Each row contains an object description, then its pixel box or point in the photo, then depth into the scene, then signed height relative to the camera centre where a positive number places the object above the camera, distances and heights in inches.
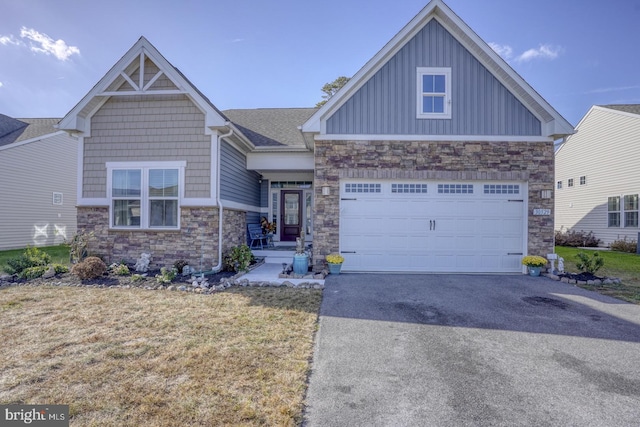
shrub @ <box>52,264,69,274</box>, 305.7 -53.6
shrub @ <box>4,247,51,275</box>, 296.5 -46.4
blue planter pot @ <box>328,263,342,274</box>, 324.6 -50.7
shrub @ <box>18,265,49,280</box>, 288.6 -54.9
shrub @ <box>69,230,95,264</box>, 318.3 -31.2
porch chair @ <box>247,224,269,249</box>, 431.8 -24.0
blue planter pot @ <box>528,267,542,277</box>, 323.6 -50.0
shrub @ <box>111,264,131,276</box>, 300.2 -53.4
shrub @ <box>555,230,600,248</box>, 635.5 -30.1
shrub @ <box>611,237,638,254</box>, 538.3 -35.6
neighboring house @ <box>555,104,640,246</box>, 560.4 +107.6
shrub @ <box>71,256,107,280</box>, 281.3 -49.0
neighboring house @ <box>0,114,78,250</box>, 513.7 +61.5
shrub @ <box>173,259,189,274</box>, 307.4 -47.8
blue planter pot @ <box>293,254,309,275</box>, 309.7 -44.9
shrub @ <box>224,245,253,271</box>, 328.8 -44.6
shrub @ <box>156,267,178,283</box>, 274.7 -54.2
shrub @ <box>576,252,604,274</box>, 307.2 -39.5
